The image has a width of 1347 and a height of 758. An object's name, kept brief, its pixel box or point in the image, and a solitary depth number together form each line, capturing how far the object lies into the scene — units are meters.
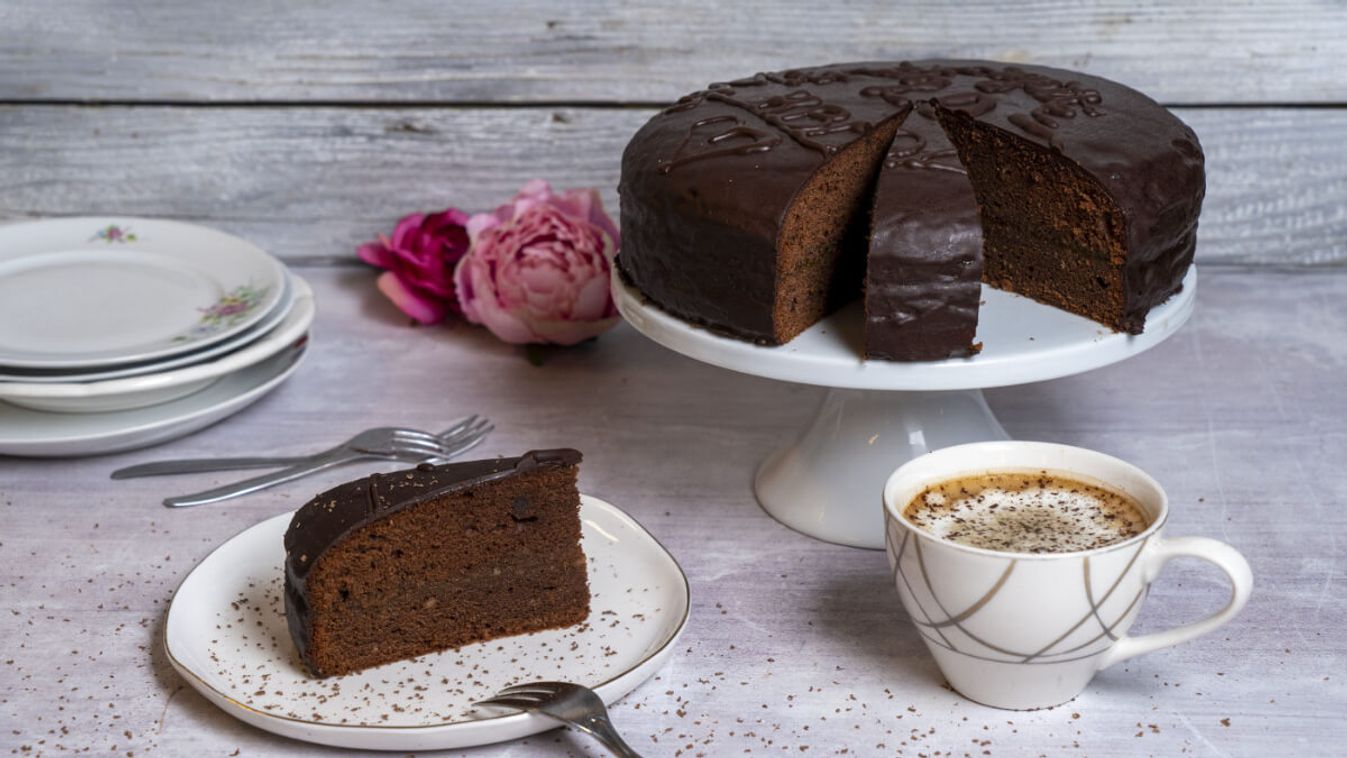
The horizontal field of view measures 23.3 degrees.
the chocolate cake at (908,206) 1.31
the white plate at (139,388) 1.42
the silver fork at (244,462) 1.44
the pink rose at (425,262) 1.63
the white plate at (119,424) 1.44
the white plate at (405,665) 1.22
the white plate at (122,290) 1.48
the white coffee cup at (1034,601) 1.20
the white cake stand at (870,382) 1.31
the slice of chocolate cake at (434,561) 1.26
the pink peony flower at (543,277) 1.56
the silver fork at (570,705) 1.21
